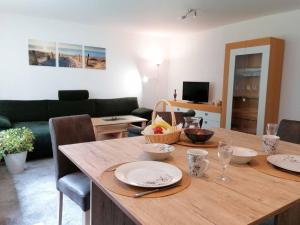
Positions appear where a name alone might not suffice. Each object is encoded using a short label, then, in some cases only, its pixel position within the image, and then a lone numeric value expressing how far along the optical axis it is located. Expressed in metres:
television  4.78
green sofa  3.47
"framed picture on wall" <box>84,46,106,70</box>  4.79
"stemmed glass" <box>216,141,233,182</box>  1.04
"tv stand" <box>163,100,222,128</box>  4.24
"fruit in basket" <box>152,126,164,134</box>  1.49
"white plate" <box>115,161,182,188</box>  0.94
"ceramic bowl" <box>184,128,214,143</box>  1.53
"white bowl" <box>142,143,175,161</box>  1.22
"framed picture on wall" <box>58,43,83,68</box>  4.52
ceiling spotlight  3.54
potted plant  2.86
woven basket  1.46
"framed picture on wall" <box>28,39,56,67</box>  4.25
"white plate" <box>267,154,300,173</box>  1.14
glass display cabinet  3.47
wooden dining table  0.74
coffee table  3.85
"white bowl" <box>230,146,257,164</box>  1.20
